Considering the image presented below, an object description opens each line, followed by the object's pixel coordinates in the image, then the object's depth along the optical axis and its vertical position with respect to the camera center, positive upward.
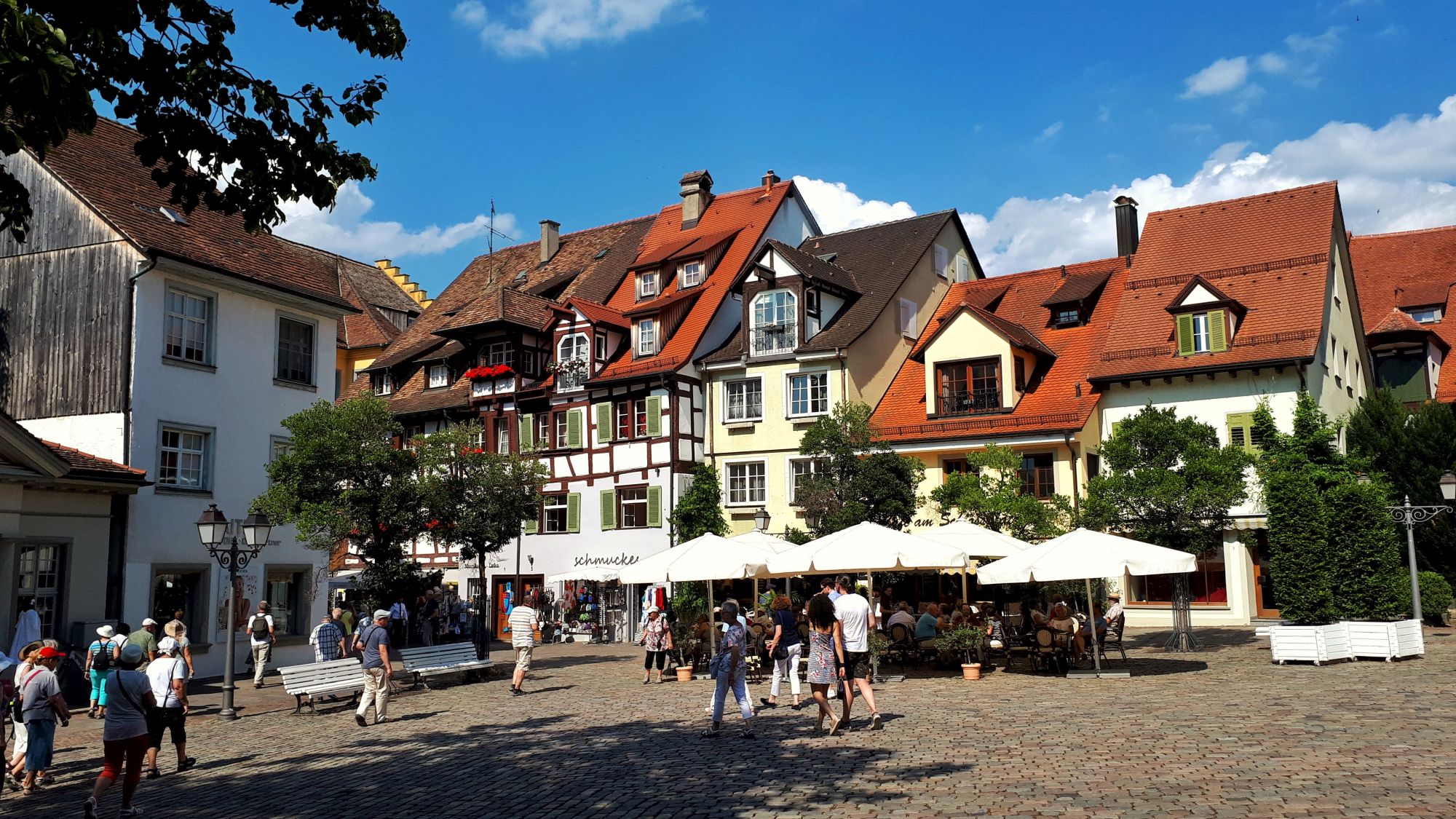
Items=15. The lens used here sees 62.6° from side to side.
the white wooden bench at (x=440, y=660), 22.06 -1.64
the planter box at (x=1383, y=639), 20.56 -1.48
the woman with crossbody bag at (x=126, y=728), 10.63 -1.32
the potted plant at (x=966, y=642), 20.42 -1.37
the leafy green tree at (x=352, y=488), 23.28 +1.69
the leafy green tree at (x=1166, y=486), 24.27 +1.44
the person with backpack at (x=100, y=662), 11.39 -0.85
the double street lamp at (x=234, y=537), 18.41 +0.63
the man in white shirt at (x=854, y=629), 14.38 -0.80
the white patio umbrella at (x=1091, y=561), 18.67 -0.03
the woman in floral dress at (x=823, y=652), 13.77 -1.01
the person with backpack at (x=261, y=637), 22.92 -1.20
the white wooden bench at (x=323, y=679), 18.67 -1.65
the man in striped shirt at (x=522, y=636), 20.30 -1.15
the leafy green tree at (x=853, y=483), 30.86 +2.08
